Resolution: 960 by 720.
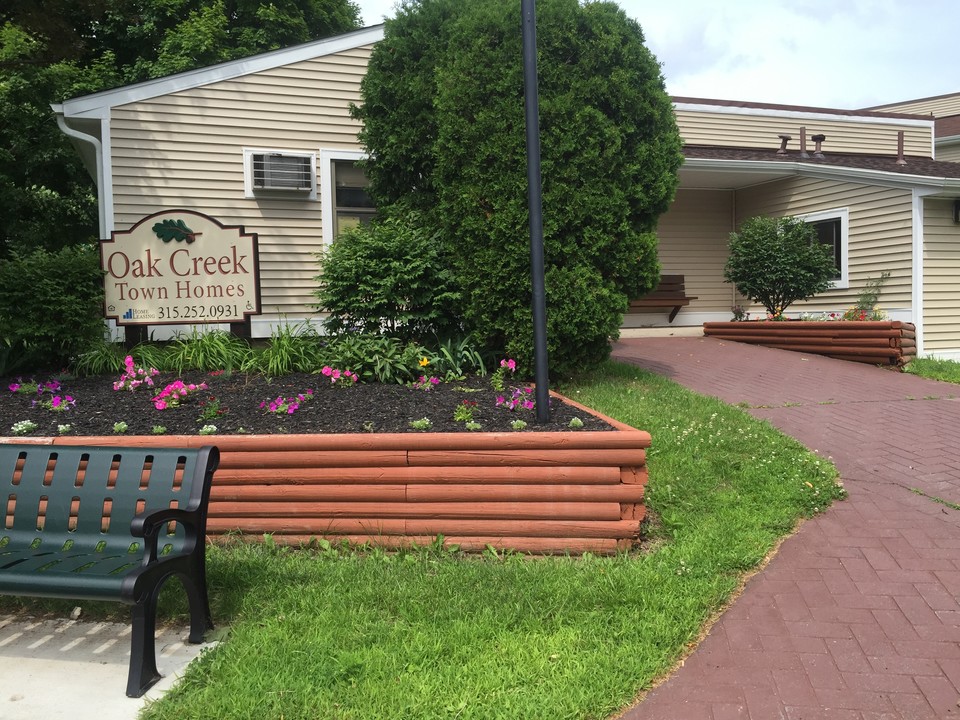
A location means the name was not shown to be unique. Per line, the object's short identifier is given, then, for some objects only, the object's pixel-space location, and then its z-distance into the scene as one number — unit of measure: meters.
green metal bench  2.77
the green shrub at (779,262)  11.73
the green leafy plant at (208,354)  6.98
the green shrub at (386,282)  6.62
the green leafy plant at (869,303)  11.88
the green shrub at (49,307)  6.68
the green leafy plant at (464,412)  4.80
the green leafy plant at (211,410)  5.04
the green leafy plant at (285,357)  6.68
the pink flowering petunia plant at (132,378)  6.09
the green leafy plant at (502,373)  6.02
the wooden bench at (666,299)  13.99
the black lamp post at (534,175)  4.41
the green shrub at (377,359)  6.33
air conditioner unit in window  9.59
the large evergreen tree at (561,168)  6.43
